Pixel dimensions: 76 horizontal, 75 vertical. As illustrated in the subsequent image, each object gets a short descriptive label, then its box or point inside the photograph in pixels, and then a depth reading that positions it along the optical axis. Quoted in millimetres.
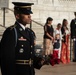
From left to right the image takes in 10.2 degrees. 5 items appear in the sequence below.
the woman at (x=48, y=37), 15469
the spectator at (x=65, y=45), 16203
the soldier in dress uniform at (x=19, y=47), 5430
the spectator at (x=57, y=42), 15884
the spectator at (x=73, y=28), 16156
